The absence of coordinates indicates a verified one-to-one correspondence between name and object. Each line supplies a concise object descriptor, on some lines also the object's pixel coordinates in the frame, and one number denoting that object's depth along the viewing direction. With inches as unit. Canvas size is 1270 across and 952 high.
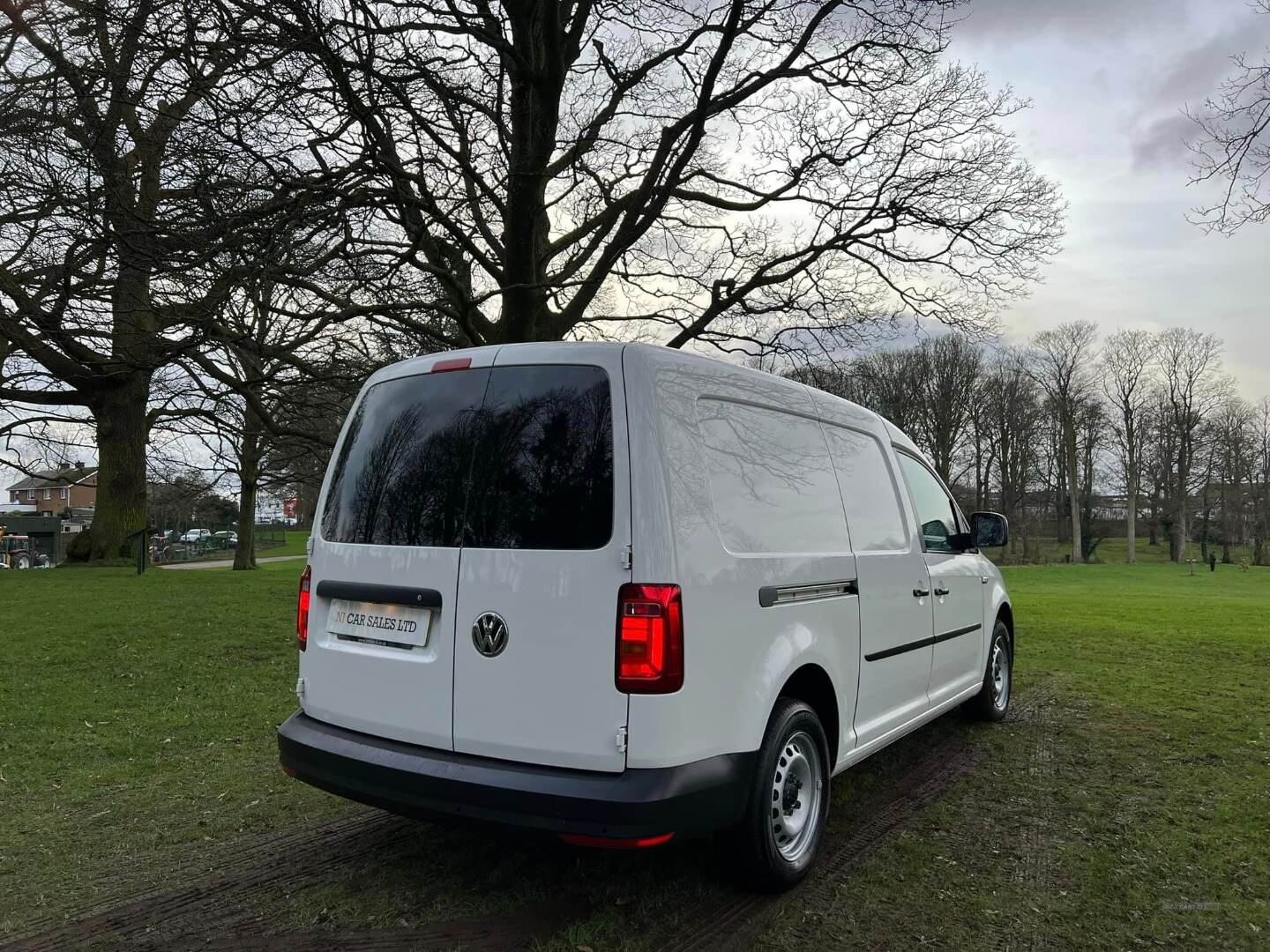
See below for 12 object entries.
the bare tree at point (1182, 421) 2066.9
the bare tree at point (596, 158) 355.9
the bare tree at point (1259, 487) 2082.9
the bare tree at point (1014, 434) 1963.6
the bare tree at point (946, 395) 1781.5
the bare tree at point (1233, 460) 2076.8
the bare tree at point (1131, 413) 2060.8
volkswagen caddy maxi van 109.2
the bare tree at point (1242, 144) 306.8
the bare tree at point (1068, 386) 1987.0
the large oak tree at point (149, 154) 308.3
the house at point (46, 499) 2998.0
